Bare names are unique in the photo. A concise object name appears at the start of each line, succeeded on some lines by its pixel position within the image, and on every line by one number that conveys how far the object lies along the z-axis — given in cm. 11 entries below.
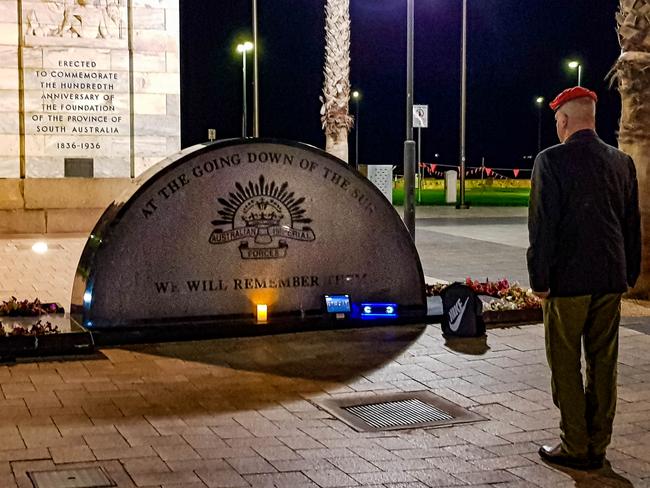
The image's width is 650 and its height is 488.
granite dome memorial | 877
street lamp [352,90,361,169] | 7099
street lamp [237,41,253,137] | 4589
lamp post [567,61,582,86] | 4635
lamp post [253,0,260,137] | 3195
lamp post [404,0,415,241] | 1530
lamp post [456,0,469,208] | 3469
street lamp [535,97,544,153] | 6638
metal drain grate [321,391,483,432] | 642
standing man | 548
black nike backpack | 911
